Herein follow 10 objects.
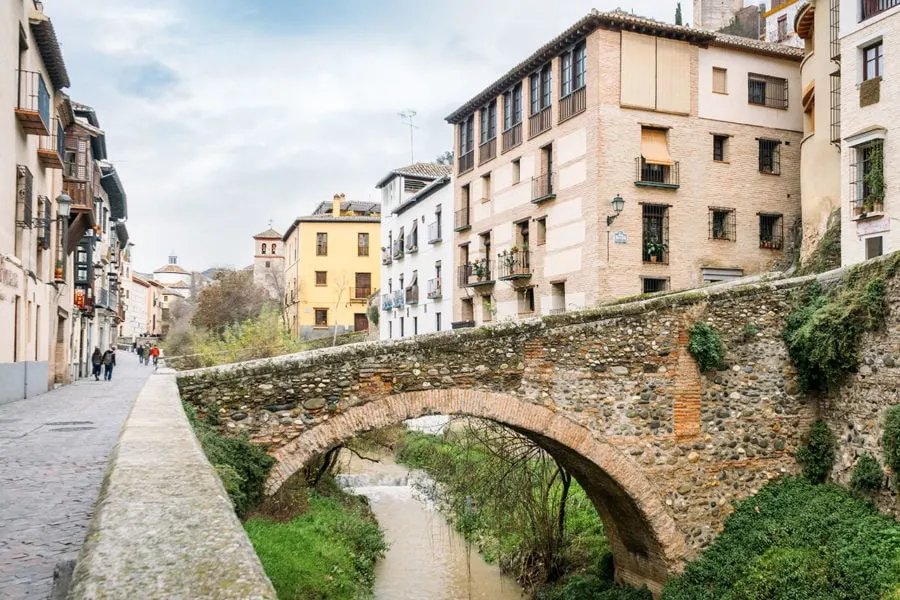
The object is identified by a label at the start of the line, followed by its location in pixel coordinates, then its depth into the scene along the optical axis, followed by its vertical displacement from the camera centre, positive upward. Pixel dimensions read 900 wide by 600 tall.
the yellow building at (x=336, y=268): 46.59 +3.40
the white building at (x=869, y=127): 15.91 +4.29
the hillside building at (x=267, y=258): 64.25 +5.74
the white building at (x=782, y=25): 37.03 +15.46
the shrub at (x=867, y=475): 9.80 -1.91
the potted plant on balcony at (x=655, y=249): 20.91 +2.11
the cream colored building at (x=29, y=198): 15.27 +2.80
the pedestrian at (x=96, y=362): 25.42 -1.32
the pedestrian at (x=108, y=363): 24.96 -1.33
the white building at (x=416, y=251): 30.16 +3.17
